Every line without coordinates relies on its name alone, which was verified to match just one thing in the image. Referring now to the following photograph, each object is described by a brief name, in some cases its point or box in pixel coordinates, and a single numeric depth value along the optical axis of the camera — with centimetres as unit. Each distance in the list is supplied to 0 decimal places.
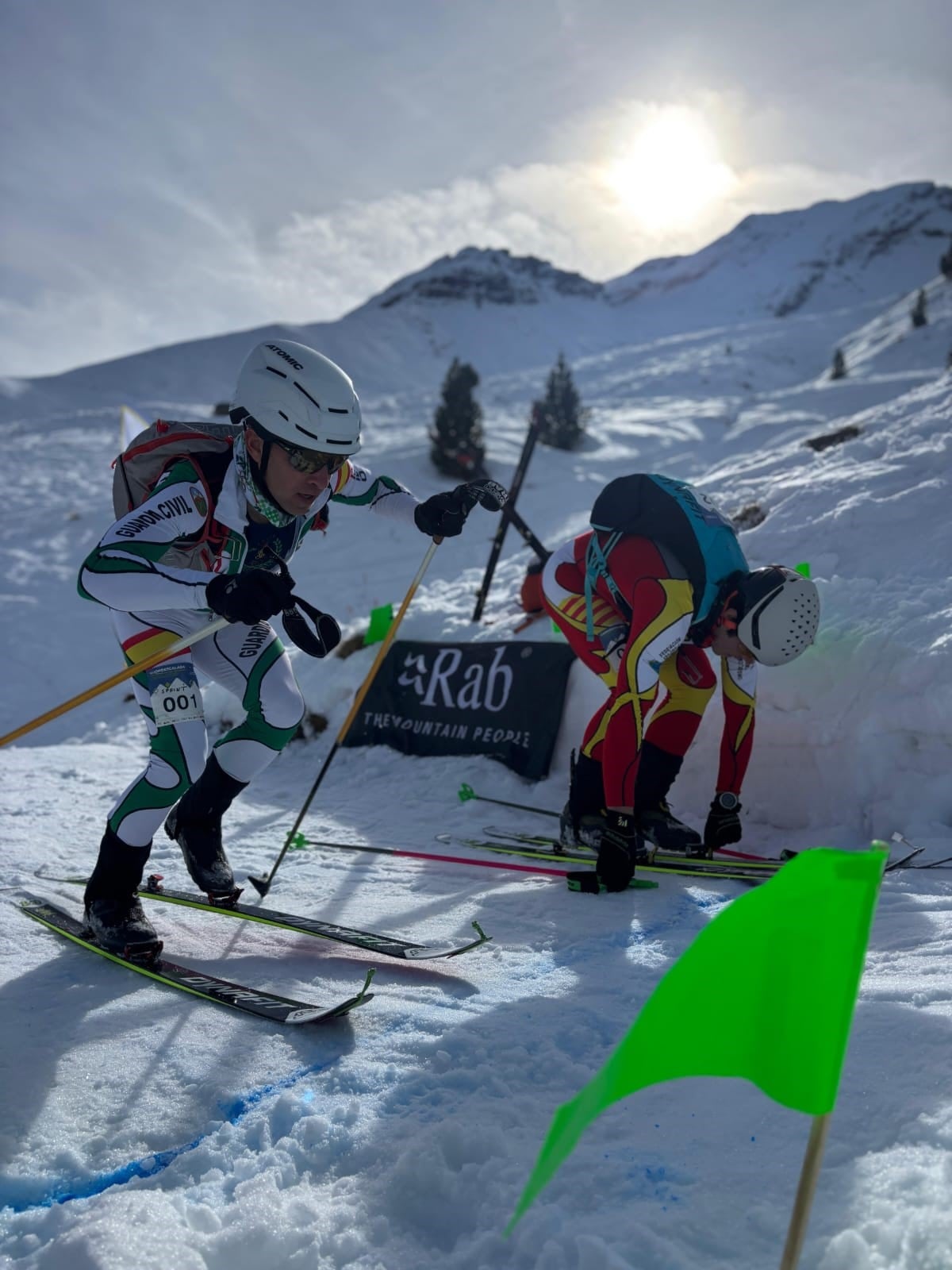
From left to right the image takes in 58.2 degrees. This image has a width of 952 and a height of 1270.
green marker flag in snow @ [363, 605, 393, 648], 755
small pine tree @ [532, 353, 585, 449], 2531
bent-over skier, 397
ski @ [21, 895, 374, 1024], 242
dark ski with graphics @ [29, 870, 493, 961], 297
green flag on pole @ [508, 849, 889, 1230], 112
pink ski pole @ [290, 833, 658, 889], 402
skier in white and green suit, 297
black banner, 620
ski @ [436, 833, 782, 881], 393
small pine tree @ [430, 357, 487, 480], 2081
